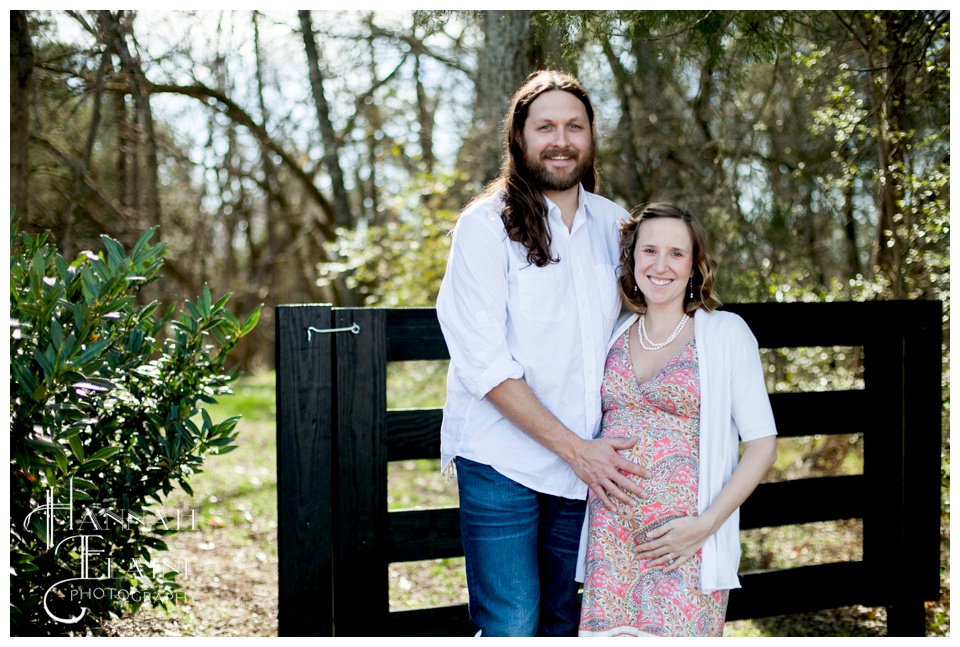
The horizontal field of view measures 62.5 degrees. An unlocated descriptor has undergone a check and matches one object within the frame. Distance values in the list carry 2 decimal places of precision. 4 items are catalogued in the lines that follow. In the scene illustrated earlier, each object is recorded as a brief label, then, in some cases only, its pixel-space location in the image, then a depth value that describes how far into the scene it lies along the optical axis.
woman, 2.31
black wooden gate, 2.80
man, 2.34
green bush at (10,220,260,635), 2.53
